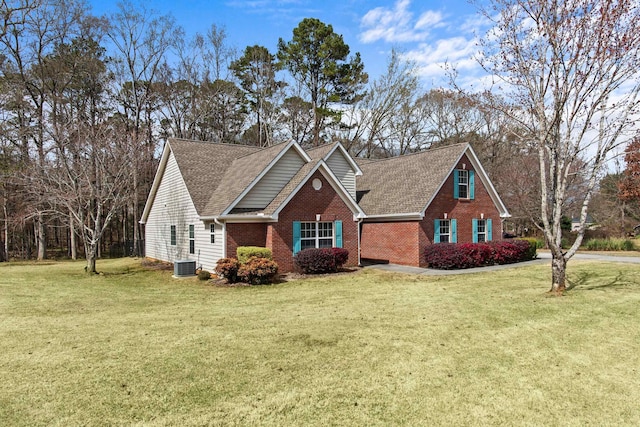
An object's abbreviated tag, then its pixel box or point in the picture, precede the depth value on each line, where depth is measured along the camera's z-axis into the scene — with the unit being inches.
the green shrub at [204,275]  617.3
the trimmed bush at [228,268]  558.3
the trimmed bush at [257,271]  551.5
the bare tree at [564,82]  393.4
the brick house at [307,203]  652.1
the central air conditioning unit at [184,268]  663.1
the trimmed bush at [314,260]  634.8
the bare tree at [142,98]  1229.7
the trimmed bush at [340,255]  658.8
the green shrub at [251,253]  598.9
